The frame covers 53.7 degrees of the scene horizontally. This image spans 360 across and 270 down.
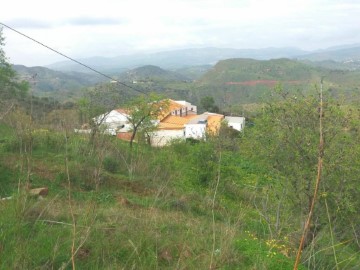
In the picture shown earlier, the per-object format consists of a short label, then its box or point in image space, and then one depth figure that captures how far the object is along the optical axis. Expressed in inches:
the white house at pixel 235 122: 1742.1
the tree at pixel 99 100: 870.0
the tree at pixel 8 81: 1117.5
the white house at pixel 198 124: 1513.8
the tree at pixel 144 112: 1098.1
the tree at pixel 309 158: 264.2
